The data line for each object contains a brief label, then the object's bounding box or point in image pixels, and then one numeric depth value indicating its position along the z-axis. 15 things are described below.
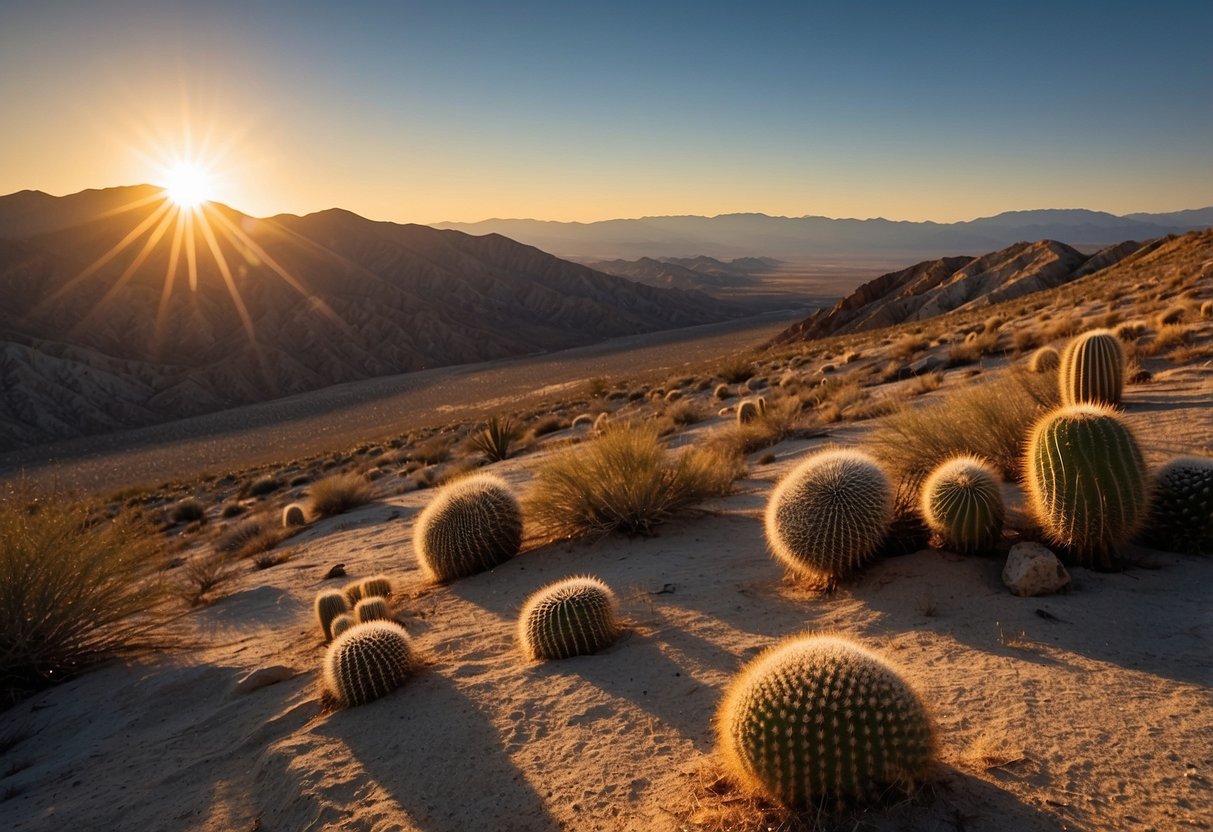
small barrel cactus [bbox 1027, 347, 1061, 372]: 10.41
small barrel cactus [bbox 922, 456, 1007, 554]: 5.25
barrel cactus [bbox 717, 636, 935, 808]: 2.90
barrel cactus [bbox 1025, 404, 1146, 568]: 4.76
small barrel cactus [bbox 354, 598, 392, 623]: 6.66
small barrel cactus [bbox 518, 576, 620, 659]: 5.20
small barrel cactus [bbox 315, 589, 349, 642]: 6.98
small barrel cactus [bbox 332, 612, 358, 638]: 6.58
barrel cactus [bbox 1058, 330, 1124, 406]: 7.86
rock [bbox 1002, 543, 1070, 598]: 4.71
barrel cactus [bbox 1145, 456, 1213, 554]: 4.97
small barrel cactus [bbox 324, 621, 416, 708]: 5.21
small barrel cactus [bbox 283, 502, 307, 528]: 13.94
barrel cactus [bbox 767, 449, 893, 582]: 5.34
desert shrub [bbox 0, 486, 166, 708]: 7.04
